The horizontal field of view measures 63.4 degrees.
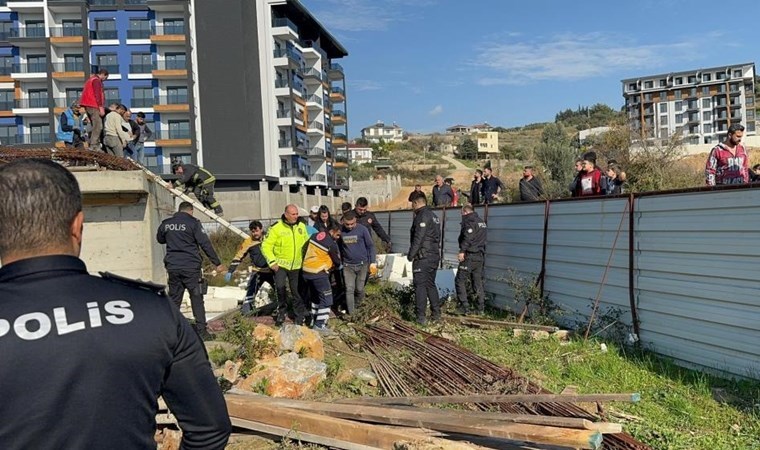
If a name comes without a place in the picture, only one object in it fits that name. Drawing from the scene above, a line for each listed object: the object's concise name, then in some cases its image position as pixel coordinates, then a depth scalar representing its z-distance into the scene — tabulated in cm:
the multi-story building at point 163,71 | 4828
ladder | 1148
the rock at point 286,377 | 642
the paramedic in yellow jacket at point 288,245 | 985
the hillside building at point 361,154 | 11669
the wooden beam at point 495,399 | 500
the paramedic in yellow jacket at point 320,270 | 971
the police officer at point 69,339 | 156
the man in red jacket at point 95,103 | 1202
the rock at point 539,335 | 849
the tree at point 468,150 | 10950
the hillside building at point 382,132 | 17512
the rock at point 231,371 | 671
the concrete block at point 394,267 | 1388
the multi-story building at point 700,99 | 10488
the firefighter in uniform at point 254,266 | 1086
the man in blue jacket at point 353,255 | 1062
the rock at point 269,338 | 736
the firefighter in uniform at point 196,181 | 1555
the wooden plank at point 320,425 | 459
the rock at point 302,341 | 770
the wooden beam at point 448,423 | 409
